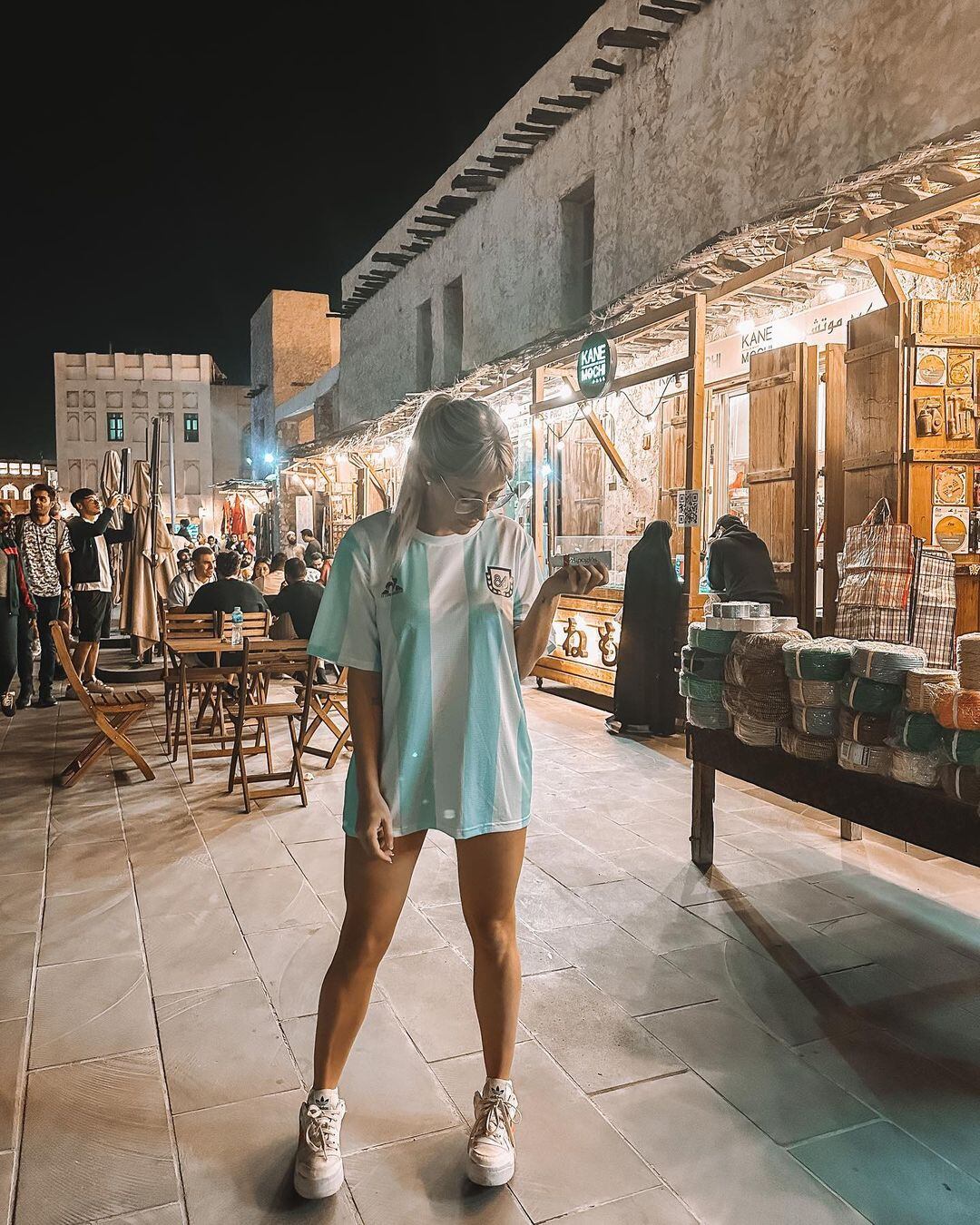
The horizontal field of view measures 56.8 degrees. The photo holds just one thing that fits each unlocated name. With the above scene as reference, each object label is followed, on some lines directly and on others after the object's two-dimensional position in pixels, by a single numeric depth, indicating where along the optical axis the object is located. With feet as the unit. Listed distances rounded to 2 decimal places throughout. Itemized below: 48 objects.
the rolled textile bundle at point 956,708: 9.48
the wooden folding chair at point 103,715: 19.94
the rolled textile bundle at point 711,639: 13.19
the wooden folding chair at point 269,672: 19.16
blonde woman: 7.10
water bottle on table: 23.75
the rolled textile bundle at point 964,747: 9.50
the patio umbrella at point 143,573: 31.07
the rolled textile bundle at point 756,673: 12.37
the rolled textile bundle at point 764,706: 12.39
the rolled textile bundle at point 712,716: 13.70
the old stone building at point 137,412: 147.74
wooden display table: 9.94
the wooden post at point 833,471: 23.35
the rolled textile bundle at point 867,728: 10.71
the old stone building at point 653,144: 22.53
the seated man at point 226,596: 25.71
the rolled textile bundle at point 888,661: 10.44
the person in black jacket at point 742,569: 22.36
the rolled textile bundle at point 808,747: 11.62
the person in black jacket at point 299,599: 27.48
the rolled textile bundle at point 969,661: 9.69
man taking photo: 29.76
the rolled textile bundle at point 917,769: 10.16
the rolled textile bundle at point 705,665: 13.47
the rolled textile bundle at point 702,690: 13.62
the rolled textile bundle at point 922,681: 9.92
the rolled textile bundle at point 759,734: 12.46
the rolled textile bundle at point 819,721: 11.53
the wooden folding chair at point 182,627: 23.86
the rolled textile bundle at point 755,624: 12.73
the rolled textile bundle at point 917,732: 10.09
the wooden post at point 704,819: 14.86
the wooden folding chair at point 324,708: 20.02
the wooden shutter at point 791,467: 24.49
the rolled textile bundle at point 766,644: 12.37
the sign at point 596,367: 28.25
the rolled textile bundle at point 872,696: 10.53
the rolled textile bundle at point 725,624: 12.98
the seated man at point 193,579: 32.27
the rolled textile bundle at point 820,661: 11.32
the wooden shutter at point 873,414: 20.34
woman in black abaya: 24.91
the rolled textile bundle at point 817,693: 11.39
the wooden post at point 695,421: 24.45
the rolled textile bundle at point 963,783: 9.58
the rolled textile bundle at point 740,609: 13.19
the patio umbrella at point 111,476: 37.17
